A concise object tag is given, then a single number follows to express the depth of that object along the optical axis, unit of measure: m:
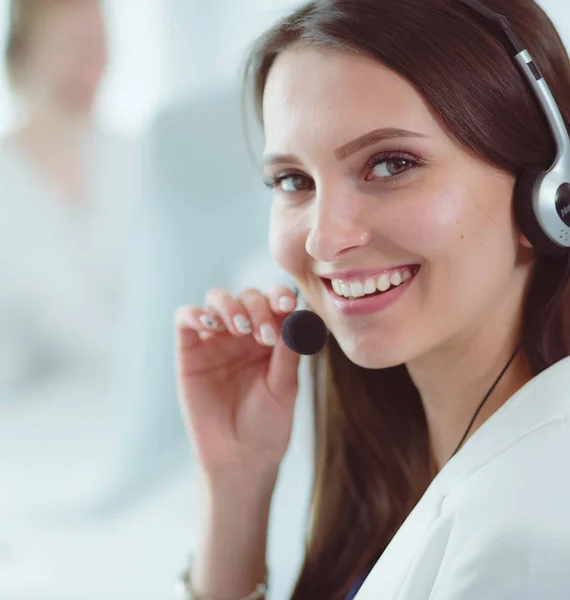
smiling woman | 0.99
